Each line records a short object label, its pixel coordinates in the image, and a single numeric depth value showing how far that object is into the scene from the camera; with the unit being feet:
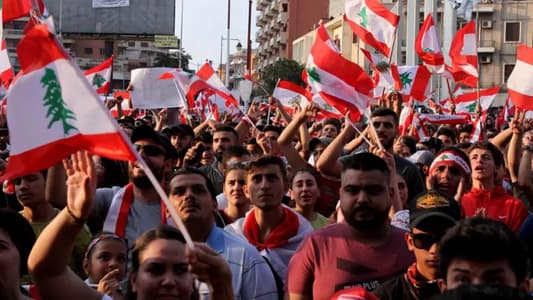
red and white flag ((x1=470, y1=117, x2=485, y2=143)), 40.50
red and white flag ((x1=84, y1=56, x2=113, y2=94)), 48.48
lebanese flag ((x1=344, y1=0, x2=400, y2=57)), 39.22
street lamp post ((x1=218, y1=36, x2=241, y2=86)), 173.27
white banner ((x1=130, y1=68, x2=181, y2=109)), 44.45
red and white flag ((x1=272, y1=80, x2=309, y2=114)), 49.50
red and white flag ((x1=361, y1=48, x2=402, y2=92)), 42.97
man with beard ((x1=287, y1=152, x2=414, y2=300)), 15.55
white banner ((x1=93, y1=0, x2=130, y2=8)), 144.70
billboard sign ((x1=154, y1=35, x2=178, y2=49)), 164.09
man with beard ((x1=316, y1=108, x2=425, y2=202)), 23.66
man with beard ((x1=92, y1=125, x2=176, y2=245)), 18.93
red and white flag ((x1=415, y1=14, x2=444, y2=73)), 49.75
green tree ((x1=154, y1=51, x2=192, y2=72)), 223.71
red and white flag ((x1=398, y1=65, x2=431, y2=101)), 45.98
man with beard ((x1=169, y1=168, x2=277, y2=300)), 16.78
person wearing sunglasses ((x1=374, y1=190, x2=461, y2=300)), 14.37
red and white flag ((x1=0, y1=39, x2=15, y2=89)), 28.96
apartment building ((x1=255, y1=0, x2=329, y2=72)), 308.40
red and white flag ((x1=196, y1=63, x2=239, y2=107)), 44.09
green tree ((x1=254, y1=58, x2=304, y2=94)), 219.00
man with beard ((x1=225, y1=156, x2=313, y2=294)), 19.49
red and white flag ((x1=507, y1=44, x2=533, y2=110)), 34.60
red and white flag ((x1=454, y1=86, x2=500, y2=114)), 56.34
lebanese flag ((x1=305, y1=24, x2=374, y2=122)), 28.45
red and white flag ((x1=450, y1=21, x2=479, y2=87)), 49.98
